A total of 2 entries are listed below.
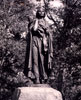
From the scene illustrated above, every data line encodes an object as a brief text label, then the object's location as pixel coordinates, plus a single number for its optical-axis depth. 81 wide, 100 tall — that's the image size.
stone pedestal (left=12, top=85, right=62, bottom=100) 9.30
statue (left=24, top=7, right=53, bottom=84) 9.95
